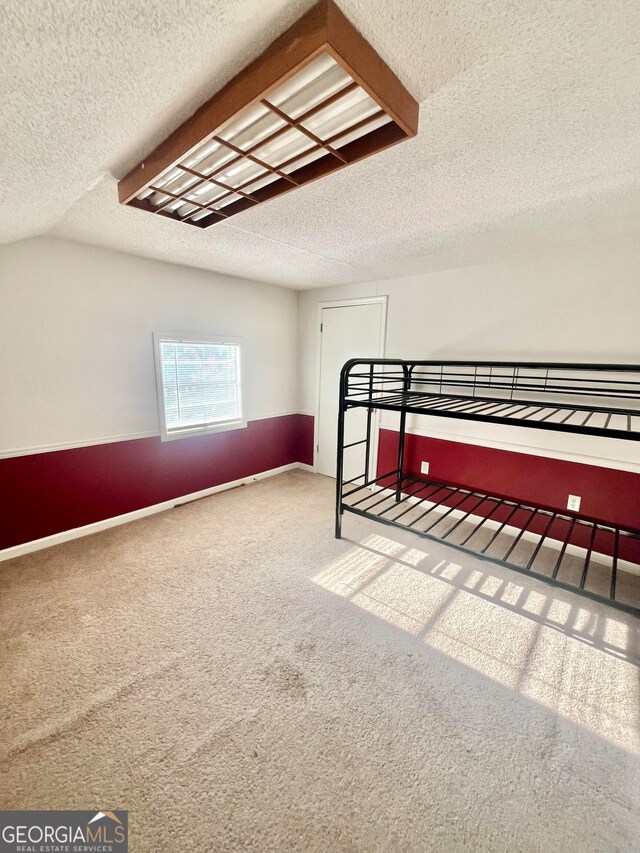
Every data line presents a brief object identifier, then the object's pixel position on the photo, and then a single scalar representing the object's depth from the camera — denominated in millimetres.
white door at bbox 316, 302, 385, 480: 3189
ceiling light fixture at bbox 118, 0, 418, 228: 739
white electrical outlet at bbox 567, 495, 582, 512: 2227
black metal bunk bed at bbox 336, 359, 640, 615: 1962
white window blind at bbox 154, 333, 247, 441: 2752
